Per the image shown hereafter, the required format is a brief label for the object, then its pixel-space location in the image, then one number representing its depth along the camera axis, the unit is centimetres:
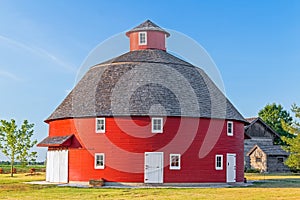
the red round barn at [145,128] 2884
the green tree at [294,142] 3447
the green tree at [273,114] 7544
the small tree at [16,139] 4731
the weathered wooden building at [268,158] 5159
